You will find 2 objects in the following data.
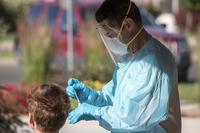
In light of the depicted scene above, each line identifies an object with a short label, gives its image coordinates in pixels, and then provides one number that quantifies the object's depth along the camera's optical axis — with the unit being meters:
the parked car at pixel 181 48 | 15.65
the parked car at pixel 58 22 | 15.47
